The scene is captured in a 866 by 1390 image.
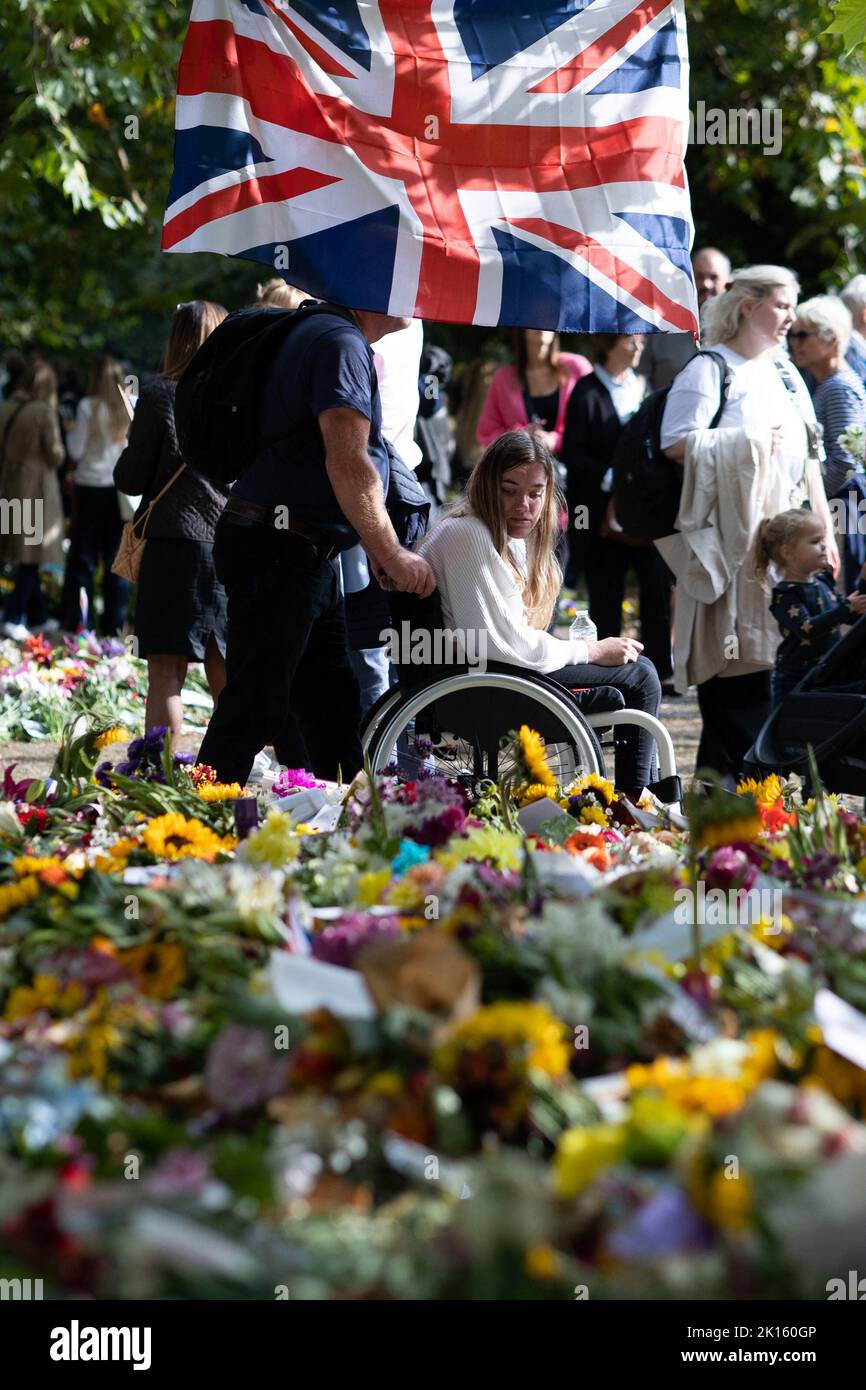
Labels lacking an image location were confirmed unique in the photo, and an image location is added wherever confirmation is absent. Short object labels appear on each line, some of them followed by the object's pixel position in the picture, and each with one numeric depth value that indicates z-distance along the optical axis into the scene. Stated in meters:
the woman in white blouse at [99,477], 11.19
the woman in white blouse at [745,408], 6.15
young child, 5.47
